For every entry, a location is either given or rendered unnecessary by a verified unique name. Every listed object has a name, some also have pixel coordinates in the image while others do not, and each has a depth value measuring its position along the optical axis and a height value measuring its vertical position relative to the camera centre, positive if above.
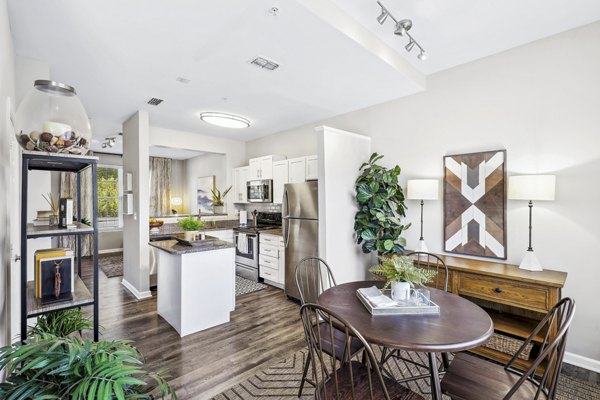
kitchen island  2.96 -0.94
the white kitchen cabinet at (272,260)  4.42 -0.98
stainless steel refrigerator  3.64 -0.35
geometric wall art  2.84 -0.05
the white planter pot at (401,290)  1.80 -0.58
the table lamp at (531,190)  2.34 +0.07
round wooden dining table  1.36 -0.69
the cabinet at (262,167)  5.14 +0.61
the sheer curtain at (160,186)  8.05 +0.40
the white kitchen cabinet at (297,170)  4.55 +0.49
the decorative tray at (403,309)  1.67 -0.65
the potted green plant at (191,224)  3.30 -0.29
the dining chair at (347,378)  1.33 -1.00
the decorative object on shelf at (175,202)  8.44 -0.07
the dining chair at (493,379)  1.32 -0.99
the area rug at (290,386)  2.08 -1.44
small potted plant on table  1.78 -0.49
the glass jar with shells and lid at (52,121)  1.52 +0.45
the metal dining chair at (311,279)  3.46 -1.04
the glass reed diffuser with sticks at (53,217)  2.05 -0.13
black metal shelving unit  1.44 -0.19
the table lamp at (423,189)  3.14 +0.11
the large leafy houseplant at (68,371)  0.91 -0.58
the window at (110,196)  7.28 +0.10
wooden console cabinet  2.24 -0.79
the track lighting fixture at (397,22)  2.08 +1.35
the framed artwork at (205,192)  7.30 +0.20
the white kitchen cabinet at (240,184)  5.74 +0.33
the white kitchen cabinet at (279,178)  4.84 +0.38
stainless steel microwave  5.14 +0.16
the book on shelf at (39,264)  1.69 -0.39
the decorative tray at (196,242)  3.12 -0.48
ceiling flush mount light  4.08 +1.20
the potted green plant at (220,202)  6.01 -0.05
